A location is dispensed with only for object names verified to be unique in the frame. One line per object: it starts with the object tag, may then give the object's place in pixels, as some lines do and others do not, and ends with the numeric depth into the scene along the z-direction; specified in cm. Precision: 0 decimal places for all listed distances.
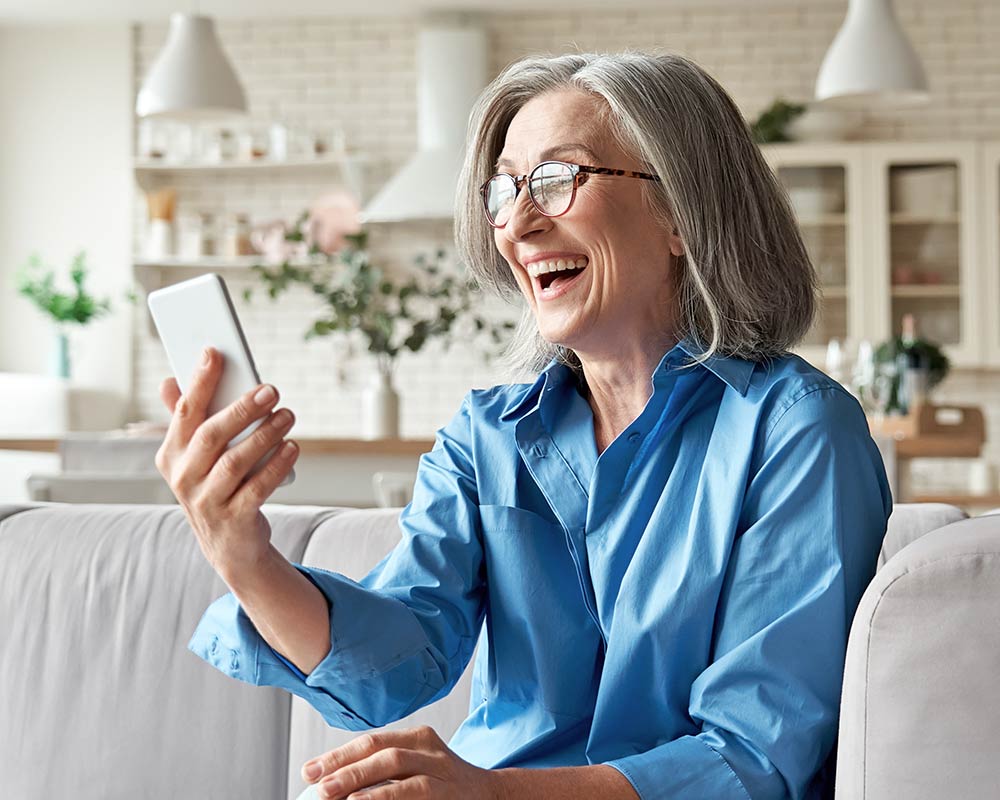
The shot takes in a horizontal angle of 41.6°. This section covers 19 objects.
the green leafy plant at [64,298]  663
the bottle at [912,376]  424
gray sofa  172
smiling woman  115
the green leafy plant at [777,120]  648
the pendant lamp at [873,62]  458
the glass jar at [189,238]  688
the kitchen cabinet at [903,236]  641
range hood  649
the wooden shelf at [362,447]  407
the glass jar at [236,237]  685
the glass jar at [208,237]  689
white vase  455
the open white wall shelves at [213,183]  688
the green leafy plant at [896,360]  430
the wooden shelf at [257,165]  677
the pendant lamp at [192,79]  464
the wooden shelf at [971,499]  543
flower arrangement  442
